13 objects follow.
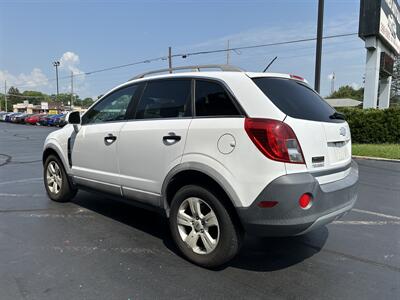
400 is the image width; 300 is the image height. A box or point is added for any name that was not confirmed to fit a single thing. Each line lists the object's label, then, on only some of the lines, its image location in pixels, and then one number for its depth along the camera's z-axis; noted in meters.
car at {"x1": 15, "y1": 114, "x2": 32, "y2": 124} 49.91
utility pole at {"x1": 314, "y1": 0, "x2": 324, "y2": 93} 13.77
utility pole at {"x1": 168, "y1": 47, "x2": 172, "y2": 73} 37.12
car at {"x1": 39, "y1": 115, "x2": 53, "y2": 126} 43.16
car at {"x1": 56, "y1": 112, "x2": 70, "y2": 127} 38.71
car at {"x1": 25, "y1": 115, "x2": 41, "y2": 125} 46.25
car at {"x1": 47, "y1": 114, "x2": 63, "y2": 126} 41.59
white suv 3.03
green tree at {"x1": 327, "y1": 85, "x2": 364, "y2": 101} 92.19
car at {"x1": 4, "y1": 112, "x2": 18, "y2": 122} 53.77
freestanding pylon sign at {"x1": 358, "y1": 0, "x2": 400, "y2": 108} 18.30
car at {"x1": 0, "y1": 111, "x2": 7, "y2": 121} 59.17
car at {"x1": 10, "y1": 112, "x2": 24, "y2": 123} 51.20
